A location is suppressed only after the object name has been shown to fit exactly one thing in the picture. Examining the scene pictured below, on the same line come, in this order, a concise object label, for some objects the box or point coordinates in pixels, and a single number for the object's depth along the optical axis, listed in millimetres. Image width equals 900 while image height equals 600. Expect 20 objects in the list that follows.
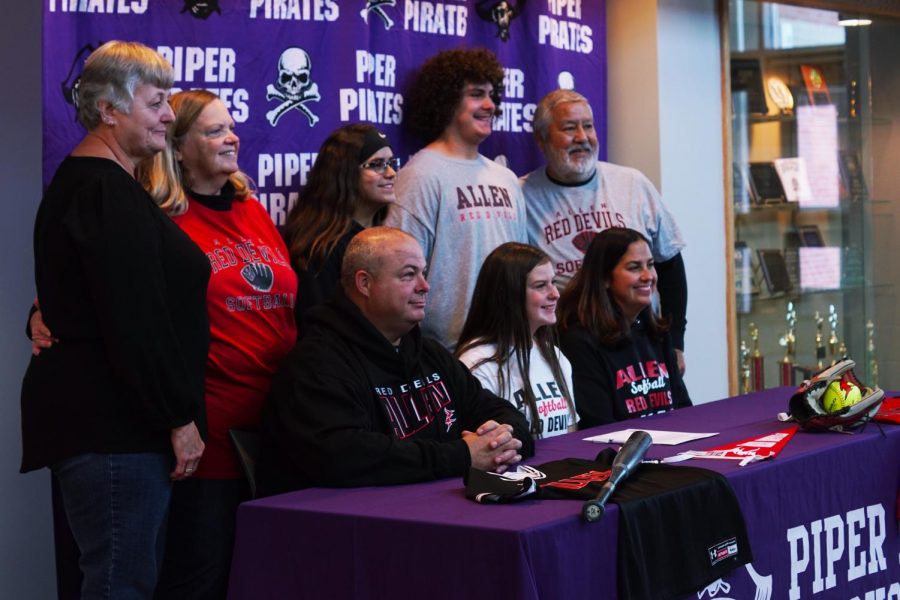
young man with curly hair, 4184
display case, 5953
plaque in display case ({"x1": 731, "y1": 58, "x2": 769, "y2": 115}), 5879
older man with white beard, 4617
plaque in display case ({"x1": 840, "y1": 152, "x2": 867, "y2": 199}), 6551
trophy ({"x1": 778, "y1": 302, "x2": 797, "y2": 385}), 6203
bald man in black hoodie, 2816
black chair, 3109
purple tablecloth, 2307
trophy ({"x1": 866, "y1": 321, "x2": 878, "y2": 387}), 6653
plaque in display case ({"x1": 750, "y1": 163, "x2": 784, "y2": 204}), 6055
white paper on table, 3250
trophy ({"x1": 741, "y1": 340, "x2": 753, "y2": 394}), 5943
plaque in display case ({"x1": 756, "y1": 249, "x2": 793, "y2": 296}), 6074
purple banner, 3693
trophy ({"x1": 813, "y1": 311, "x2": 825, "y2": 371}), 6383
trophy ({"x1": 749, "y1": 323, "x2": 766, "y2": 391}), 5996
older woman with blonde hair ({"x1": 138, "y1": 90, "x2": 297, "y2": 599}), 3311
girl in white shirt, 3672
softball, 3355
